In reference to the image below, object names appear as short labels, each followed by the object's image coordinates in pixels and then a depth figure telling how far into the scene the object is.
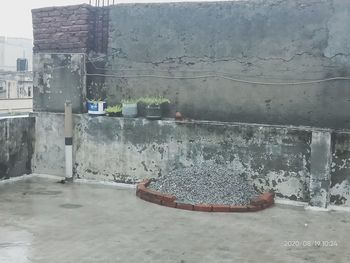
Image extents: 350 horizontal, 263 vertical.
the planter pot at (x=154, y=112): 7.18
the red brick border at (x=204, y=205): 5.82
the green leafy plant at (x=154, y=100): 7.23
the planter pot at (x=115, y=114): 7.50
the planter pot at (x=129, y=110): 7.38
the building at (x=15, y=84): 23.17
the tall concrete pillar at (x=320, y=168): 5.93
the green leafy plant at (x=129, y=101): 7.49
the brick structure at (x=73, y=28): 7.74
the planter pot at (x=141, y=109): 7.49
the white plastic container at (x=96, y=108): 7.62
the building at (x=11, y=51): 42.22
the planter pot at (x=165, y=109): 7.36
